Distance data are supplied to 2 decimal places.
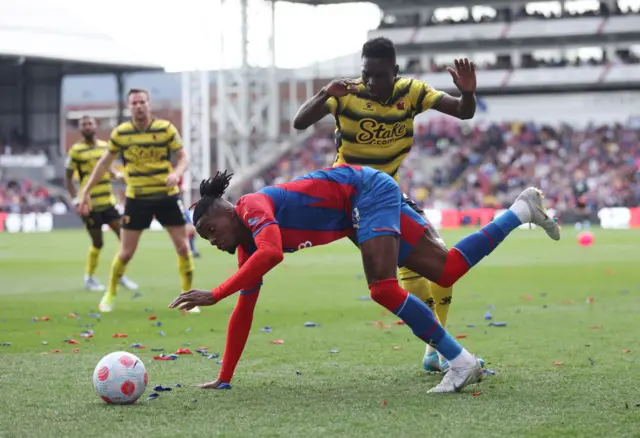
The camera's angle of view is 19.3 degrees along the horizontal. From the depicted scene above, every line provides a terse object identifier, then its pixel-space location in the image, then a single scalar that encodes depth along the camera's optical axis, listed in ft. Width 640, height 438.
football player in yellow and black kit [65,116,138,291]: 91.06
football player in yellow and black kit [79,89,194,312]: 72.23
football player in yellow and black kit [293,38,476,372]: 43.93
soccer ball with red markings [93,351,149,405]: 36.67
